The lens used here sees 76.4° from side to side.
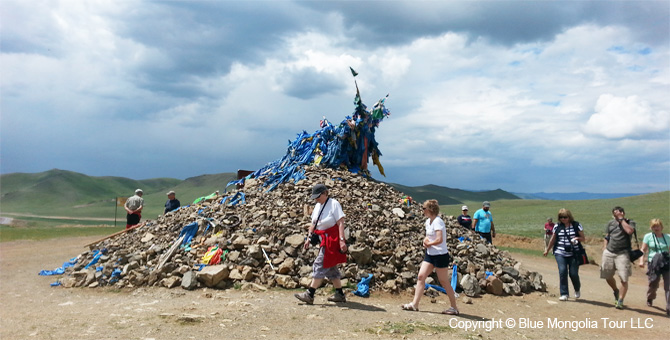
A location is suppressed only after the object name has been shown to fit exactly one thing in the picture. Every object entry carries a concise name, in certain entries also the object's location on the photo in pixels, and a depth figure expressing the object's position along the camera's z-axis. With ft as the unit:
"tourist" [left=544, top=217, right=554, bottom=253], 57.27
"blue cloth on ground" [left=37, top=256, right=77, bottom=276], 37.28
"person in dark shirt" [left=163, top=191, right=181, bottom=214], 42.60
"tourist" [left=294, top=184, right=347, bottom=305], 22.11
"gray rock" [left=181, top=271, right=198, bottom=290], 26.84
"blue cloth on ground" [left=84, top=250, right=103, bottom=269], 34.47
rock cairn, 27.48
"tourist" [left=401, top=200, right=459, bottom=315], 20.77
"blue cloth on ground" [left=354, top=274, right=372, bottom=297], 25.72
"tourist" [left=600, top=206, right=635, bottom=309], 26.20
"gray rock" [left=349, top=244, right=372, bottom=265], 27.84
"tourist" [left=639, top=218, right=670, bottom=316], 25.95
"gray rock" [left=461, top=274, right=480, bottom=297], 27.76
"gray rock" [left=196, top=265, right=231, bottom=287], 26.58
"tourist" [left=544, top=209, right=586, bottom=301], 27.35
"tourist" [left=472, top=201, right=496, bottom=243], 37.78
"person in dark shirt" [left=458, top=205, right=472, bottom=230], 40.60
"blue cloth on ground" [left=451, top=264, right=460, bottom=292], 28.26
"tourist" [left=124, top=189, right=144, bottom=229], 42.34
